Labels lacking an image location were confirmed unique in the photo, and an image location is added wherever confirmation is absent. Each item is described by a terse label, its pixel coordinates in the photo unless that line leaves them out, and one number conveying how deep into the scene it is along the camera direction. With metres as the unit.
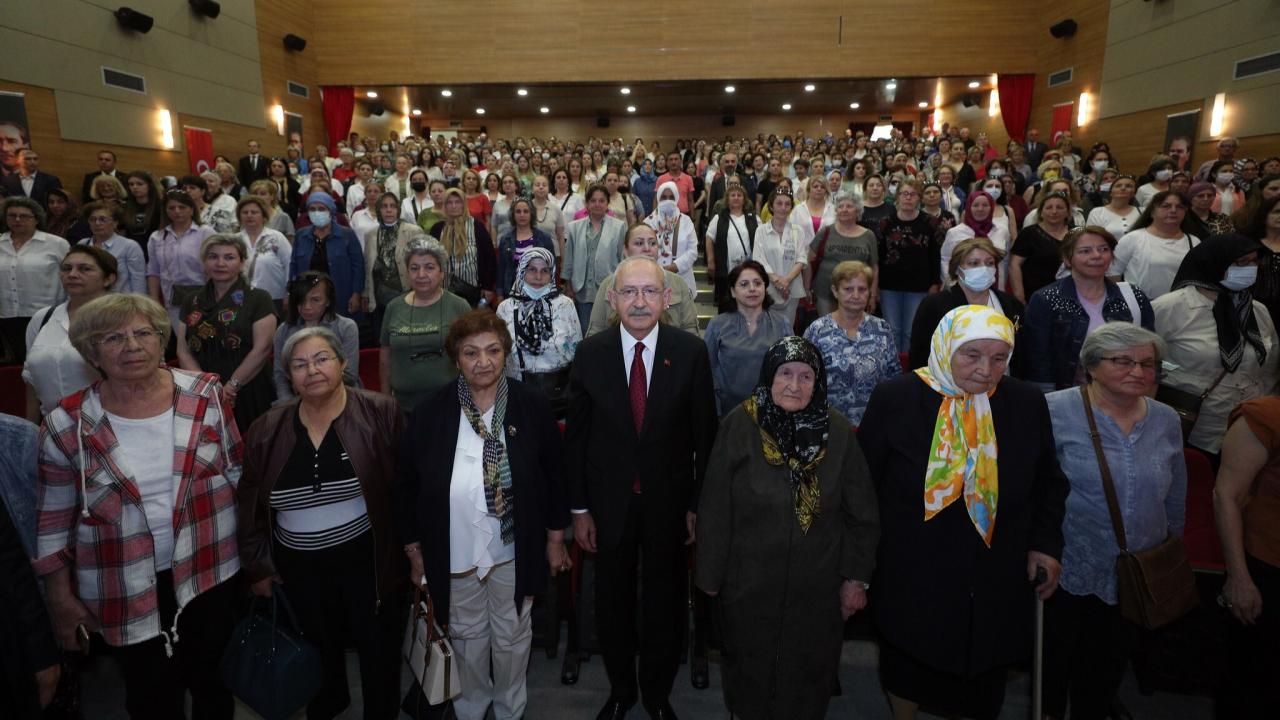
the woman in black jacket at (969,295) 3.38
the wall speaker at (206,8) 12.19
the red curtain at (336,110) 16.39
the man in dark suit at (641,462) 2.45
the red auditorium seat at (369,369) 4.55
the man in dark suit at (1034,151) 11.72
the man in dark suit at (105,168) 8.52
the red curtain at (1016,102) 14.95
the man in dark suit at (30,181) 7.20
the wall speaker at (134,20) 10.58
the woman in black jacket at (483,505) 2.38
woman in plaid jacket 2.03
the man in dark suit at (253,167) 11.73
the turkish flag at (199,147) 12.12
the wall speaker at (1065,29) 13.37
